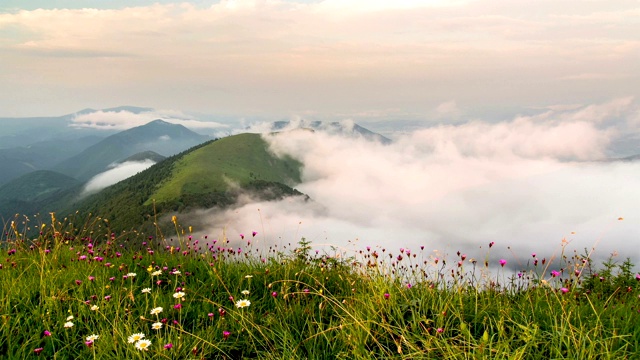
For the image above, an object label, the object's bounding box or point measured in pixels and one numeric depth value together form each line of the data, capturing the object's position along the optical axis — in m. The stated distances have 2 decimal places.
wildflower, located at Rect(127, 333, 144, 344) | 3.93
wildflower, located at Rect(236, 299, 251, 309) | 4.54
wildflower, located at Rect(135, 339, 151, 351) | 3.79
